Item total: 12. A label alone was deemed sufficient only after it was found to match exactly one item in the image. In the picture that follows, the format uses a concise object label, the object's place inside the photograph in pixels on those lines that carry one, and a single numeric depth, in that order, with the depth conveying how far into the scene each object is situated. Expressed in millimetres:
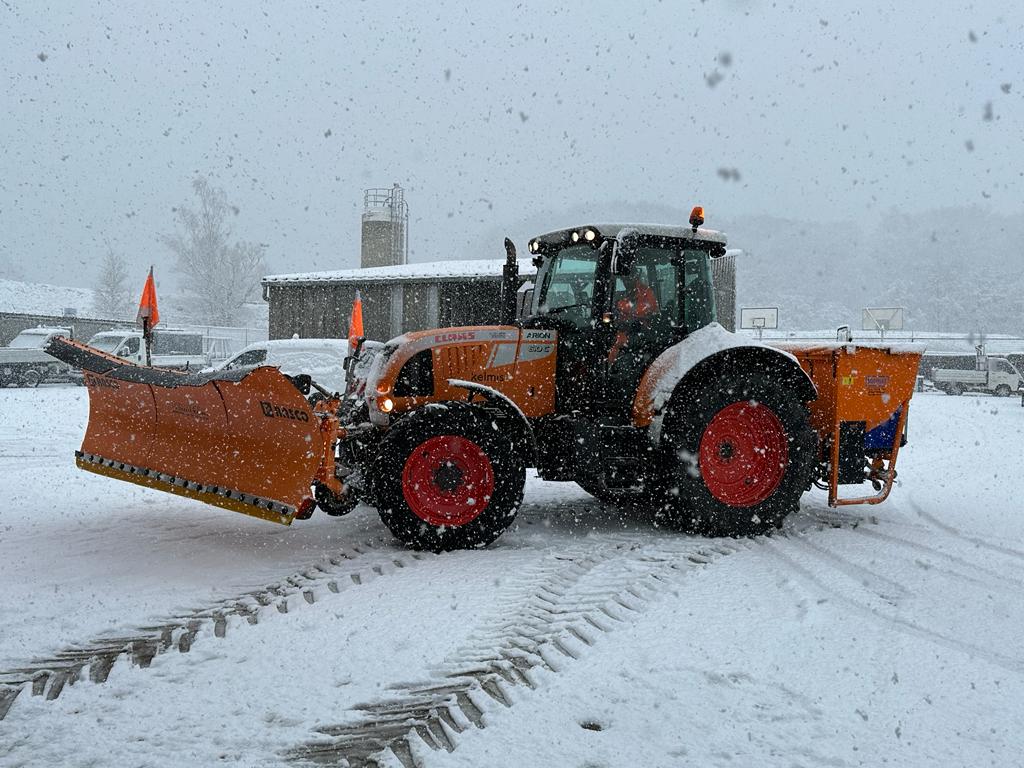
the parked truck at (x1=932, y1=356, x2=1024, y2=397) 30328
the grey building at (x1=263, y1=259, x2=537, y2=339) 20000
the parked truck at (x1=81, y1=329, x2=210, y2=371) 23641
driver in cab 5785
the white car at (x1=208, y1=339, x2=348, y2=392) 14000
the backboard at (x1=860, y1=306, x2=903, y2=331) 40562
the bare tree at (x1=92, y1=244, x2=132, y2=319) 54219
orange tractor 4801
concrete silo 28516
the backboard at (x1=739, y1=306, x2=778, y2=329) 34700
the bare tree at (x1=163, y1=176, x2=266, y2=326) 45031
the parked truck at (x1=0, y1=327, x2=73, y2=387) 21422
